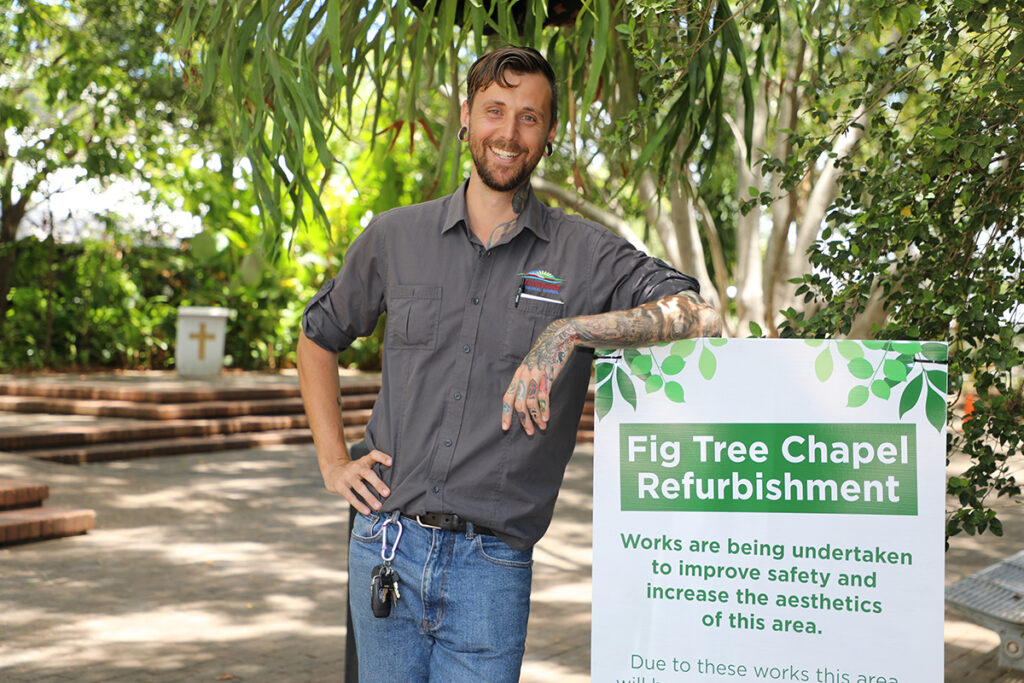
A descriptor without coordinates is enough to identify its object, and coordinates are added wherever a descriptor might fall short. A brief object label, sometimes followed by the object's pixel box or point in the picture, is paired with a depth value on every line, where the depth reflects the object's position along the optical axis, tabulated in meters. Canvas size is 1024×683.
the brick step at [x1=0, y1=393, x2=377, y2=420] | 11.59
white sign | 2.01
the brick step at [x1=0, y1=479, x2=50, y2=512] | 6.94
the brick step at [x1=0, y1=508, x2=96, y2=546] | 6.60
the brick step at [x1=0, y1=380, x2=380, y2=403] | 12.07
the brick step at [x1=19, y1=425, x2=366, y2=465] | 9.77
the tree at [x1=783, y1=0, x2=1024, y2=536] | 2.67
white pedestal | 15.05
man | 2.24
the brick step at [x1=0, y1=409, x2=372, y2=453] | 9.76
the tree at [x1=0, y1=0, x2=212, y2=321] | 9.77
